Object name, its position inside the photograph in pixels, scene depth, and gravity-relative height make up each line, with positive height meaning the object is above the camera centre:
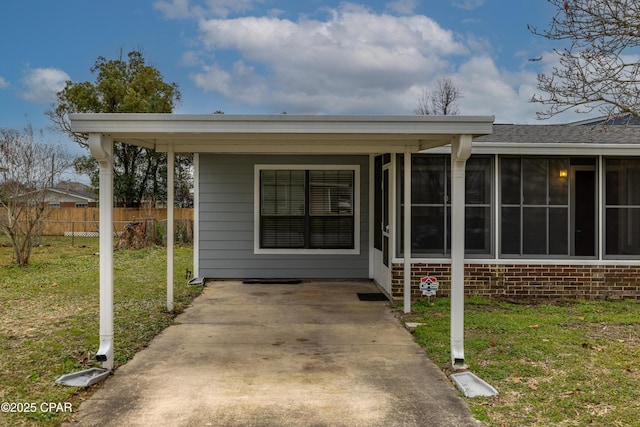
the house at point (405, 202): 4.41 +0.31
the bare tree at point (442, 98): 28.73 +7.43
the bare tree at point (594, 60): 5.75 +2.06
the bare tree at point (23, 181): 11.25 +1.02
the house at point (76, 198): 27.16 +1.58
